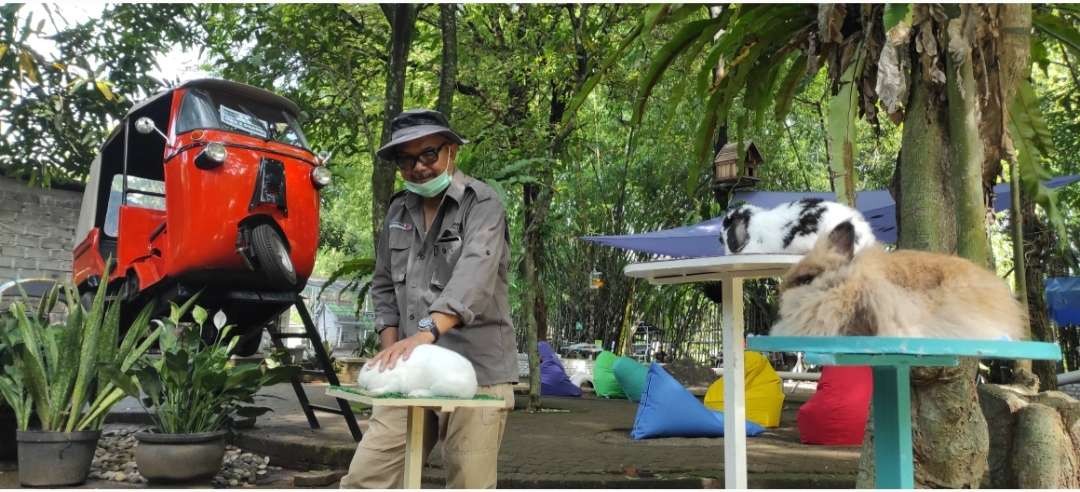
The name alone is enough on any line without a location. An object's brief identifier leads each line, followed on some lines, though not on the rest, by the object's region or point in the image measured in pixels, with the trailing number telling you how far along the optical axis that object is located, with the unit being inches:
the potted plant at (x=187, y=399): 176.1
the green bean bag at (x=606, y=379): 426.0
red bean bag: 248.5
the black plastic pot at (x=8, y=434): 196.2
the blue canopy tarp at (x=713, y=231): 283.9
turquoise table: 59.5
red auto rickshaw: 202.7
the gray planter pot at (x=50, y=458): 171.3
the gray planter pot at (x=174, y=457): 175.8
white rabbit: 85.2
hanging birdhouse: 335.0
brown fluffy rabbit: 64.3
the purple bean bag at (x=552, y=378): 431.8
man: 104.6
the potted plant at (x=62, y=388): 172.2
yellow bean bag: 293.7
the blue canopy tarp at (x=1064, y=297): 438.9
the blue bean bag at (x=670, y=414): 253.4
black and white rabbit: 103.3
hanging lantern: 564.4
